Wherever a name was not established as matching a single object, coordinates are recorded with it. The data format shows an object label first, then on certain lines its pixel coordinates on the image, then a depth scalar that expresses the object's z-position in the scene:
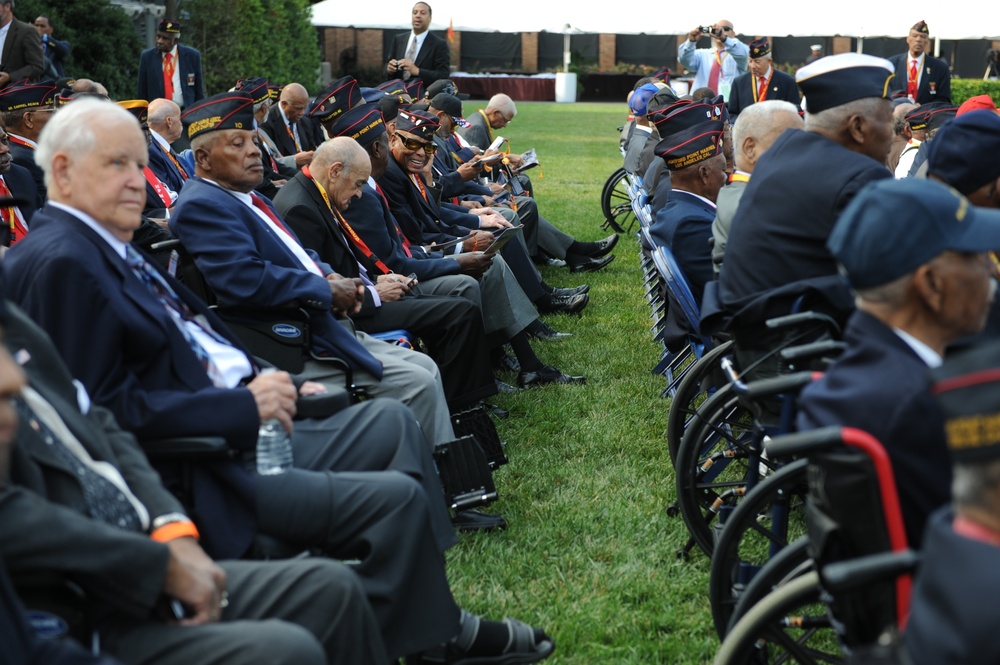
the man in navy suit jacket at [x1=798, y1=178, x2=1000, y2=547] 2.14
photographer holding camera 15.66
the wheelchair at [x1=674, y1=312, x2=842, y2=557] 3.55
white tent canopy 31.78
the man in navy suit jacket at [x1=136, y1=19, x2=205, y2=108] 11.92
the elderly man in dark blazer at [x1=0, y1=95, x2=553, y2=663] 2.87
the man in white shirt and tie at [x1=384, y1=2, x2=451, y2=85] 13.23
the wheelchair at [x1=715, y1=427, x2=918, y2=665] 2.01
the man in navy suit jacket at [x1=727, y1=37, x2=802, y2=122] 13.09
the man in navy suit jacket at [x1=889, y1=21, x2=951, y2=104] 13.45
